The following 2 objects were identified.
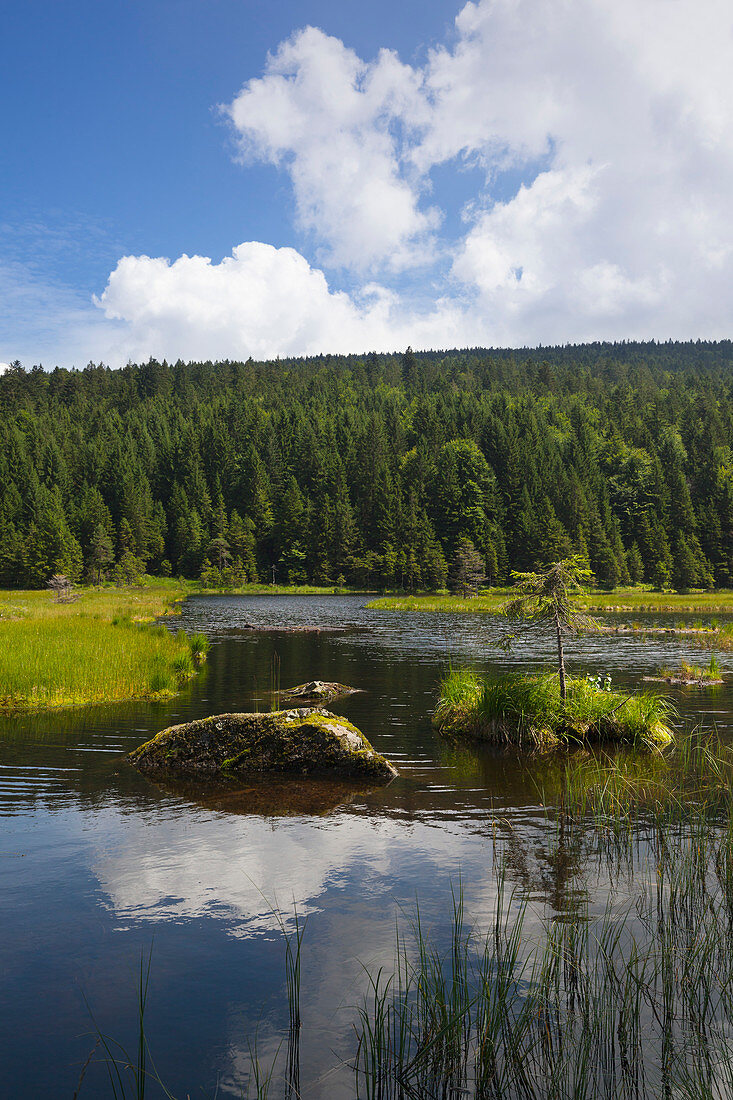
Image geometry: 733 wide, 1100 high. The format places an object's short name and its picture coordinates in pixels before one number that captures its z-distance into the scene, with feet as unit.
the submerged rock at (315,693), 69.31
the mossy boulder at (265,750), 44.55
